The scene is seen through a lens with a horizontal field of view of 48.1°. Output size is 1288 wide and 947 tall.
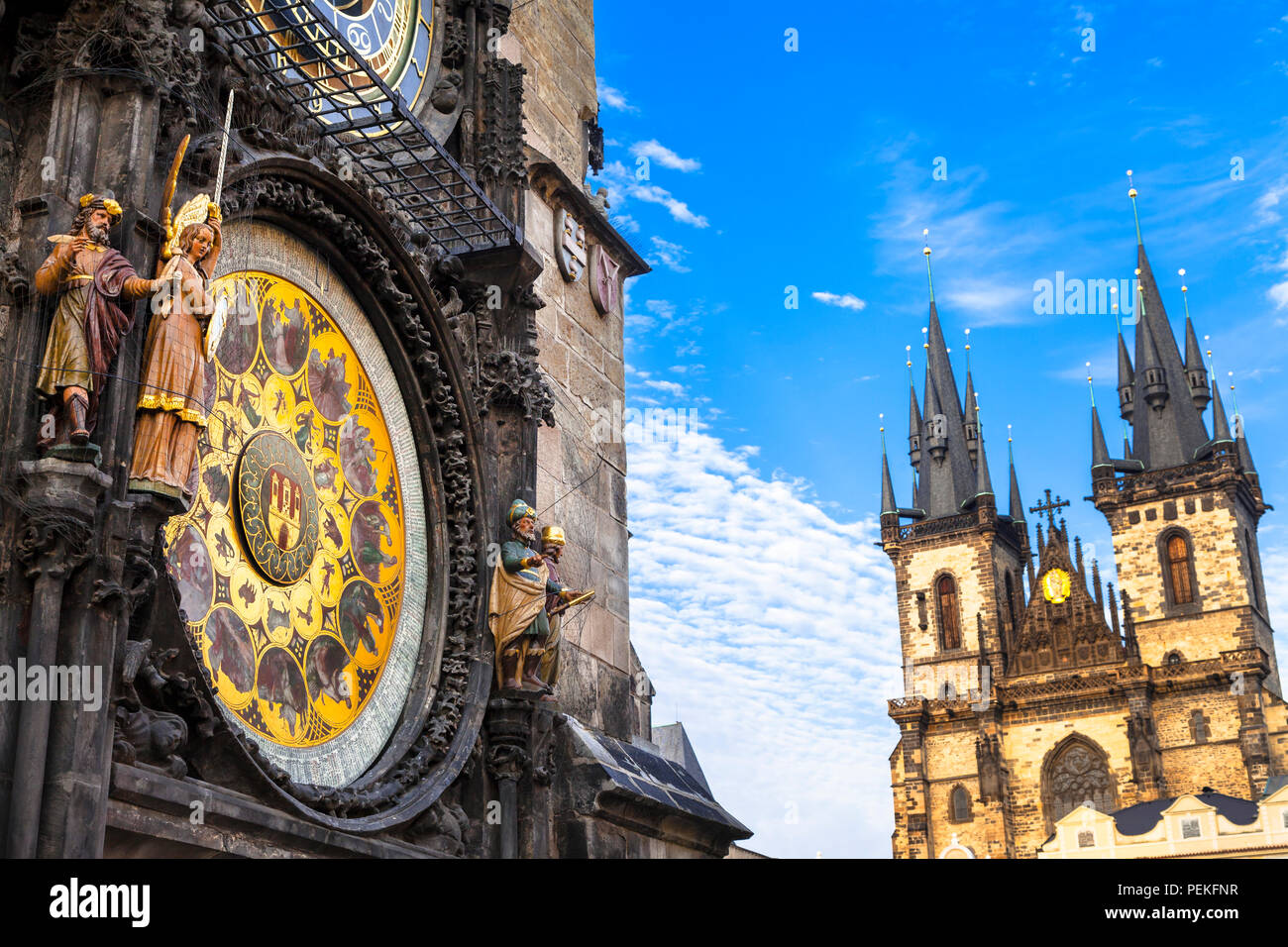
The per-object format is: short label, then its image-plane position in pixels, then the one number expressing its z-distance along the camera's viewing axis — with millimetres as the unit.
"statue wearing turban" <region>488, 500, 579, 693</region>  6883
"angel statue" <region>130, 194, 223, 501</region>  4777
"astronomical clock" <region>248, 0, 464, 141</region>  6496
